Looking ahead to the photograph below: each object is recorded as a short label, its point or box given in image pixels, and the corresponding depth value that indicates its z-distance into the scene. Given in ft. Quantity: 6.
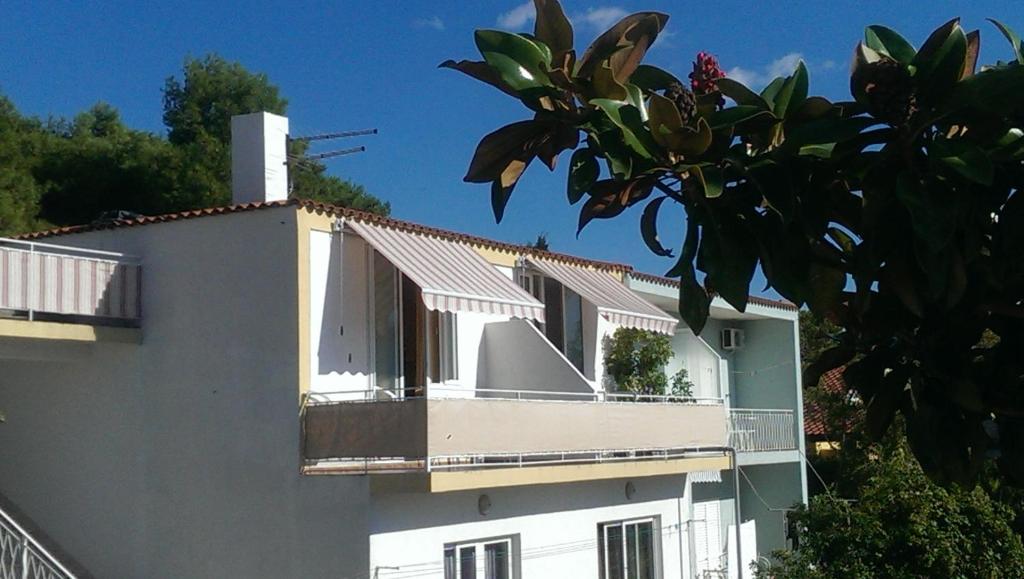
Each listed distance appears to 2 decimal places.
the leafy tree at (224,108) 146.72
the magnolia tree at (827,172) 10.48
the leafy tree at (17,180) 102.83
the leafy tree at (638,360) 79.25
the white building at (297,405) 57.26
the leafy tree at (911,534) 48.26
